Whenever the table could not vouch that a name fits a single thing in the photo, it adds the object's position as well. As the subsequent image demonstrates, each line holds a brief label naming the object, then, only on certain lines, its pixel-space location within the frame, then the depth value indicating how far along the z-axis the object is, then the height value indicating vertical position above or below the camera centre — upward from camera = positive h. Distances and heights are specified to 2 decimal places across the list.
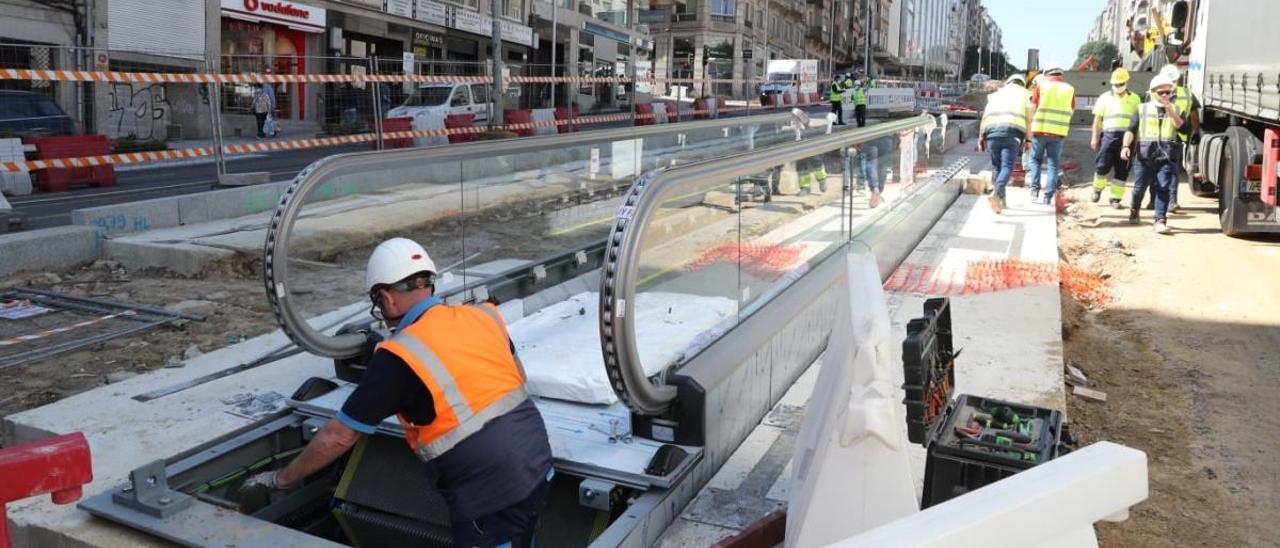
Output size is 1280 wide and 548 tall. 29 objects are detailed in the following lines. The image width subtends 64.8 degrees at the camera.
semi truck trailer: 9.58 +0.43
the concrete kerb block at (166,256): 8.78 -1.08
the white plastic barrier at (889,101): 34.72 +1.49
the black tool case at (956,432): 3.13 -0.94
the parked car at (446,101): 18.72 +0.73
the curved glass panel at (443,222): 4.55 -0.52
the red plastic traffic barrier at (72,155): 13.58 -0.33
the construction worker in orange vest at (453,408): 3.12 -0.85
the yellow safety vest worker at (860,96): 26.53 +1.24
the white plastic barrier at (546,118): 20.04 +0.42
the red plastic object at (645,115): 25.25 +0.63
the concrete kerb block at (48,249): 8.52 -1.02
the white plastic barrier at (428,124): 17.84 +0.25
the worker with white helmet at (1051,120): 11.34 +0.30
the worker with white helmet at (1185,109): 11.72 +0.48
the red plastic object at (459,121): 19.77 +0.32
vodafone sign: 25.20 +3.17
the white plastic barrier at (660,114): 25.86 +0.68
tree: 77.25 +8.22
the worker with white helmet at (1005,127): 11.25 +0.21
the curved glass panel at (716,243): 3.56 -0.48
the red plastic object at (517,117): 20.41 +0.43
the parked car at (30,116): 13.19 +0.20
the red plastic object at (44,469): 1.91 -0.64
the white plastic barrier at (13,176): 12.84 -0.59
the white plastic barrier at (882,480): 1.60 -0.61
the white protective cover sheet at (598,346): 4.19 -0.99
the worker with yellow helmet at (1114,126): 11.81 +0.25
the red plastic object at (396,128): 16.58 +0.14
